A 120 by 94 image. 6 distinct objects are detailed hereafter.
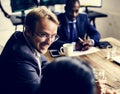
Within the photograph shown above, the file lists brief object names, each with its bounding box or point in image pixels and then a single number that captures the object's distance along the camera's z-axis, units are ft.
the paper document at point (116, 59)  6.91
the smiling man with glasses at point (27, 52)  4.34
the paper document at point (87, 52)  7.48
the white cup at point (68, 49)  7.25
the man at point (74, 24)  9.35
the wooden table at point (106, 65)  5.86
